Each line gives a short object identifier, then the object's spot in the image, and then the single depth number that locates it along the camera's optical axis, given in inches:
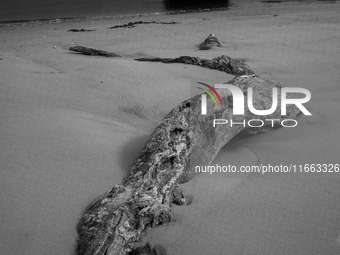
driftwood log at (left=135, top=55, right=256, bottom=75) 193.2
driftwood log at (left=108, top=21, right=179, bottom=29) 450.2
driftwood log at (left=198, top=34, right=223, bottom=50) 281.9
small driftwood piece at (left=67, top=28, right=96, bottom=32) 432.1
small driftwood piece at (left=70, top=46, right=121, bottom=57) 234.3
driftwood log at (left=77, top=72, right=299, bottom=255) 74.7
